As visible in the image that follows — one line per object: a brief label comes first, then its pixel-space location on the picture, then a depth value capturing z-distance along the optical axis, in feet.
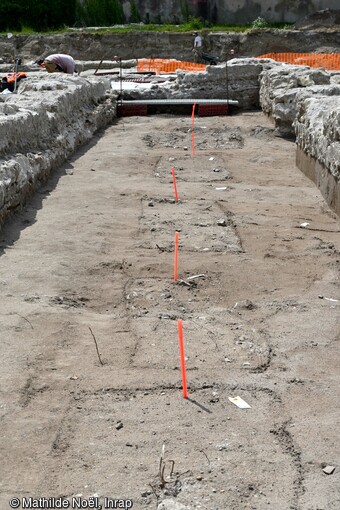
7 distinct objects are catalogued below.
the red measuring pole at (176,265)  19.08
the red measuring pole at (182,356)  13.50
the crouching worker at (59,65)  54.29
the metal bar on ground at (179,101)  48.19
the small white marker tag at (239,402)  13.08
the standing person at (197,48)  94.84
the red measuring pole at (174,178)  27.20
